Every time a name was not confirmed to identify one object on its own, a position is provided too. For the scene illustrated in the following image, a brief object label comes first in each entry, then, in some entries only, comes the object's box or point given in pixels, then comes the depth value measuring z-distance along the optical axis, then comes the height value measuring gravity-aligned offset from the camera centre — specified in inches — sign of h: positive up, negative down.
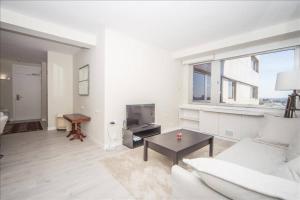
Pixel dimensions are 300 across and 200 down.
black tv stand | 118.6 -30.9
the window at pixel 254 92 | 136.4 +5.2
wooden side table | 130.1 -26.0
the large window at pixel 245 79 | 124.6 +18.1
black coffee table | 79.0 -26.9
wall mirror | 141.8 +15.6
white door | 218.1 +6.2
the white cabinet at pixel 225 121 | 128.6 -22.9
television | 124.9 -15.4
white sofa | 27.6 -17.8
